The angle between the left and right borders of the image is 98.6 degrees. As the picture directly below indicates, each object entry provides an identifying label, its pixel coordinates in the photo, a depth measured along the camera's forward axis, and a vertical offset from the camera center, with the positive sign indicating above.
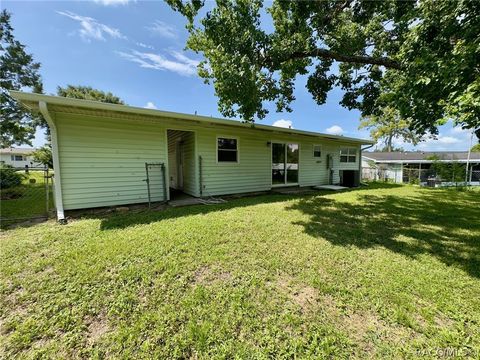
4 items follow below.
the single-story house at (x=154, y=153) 5.16 +0.46
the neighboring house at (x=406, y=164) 18.34 +0.11
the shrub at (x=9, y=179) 8.61 -0.49
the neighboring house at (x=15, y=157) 33.38 +1.79
